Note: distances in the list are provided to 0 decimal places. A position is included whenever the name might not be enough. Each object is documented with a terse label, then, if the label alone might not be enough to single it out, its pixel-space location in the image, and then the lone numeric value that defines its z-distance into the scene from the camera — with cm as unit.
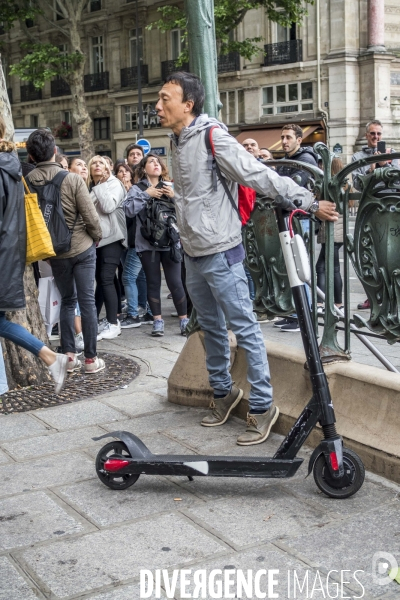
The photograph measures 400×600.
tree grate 594
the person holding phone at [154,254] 894
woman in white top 877
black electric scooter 384
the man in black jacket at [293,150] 861
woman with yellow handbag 538
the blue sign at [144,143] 2728
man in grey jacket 456
